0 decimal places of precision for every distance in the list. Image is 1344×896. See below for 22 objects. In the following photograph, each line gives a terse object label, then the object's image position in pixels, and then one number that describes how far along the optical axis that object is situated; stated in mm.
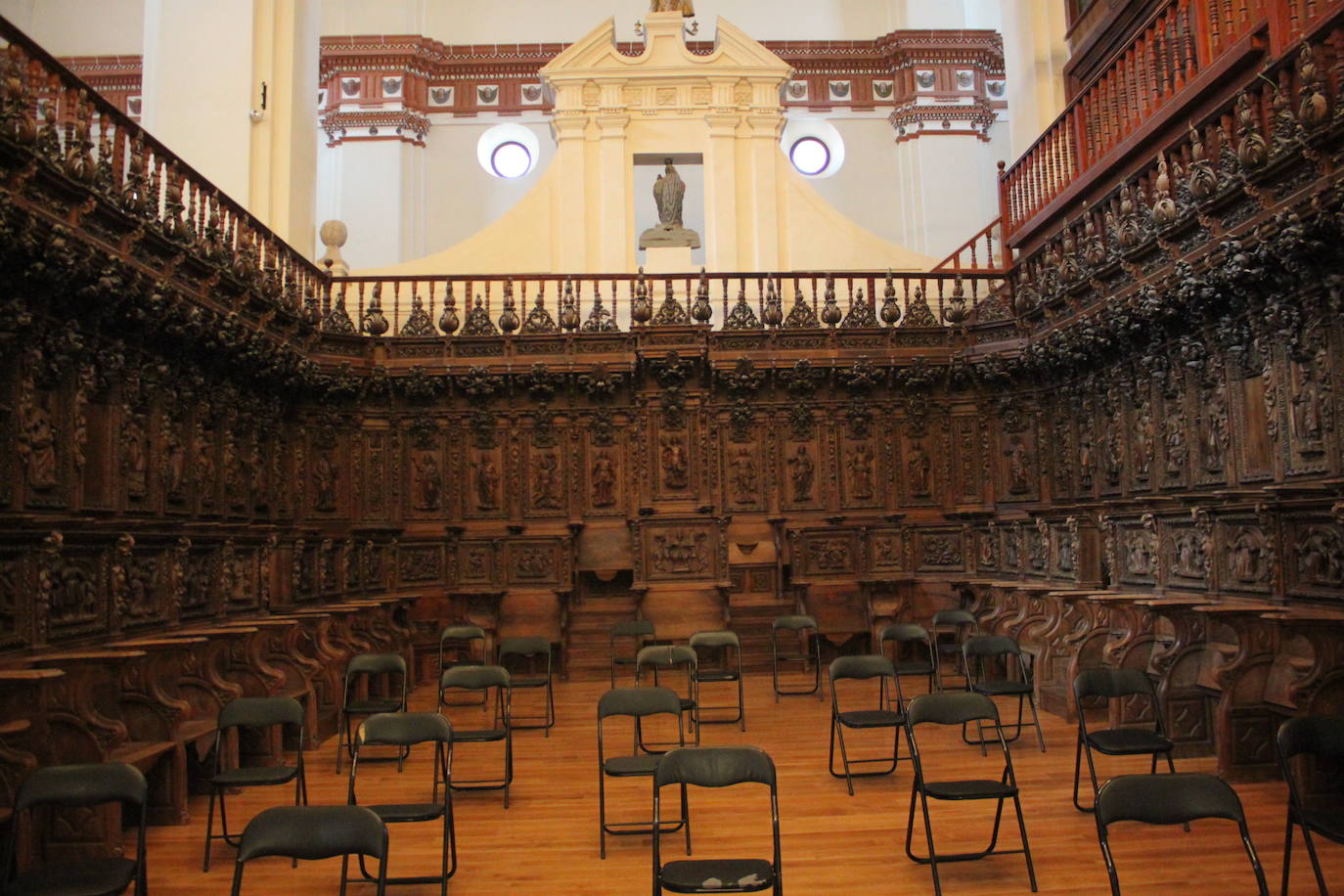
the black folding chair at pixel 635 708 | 5605
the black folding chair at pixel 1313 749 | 4043
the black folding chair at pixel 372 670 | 7215
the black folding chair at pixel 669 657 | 7539
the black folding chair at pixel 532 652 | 8156
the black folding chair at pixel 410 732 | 5216
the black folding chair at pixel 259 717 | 5504
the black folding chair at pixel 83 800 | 3879
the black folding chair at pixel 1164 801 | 3740
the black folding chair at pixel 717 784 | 3834
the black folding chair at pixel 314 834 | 3652
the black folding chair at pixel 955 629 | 9508
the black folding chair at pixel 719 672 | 8203
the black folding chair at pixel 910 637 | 8102
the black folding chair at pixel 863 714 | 6359
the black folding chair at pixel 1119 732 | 5512
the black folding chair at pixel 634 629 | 9680
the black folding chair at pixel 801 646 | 9484
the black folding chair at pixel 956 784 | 4730
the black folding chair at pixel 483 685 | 6270
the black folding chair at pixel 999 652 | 7176
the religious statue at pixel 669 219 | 15898
